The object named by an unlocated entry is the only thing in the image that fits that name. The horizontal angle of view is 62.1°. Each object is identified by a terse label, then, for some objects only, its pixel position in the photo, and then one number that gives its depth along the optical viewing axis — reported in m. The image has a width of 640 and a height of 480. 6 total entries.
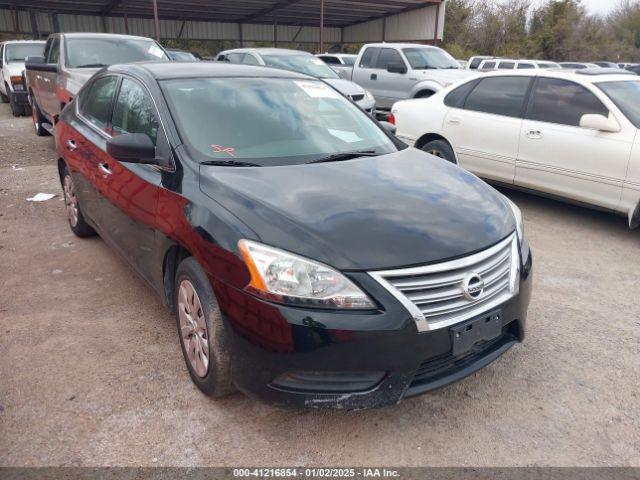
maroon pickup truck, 7.61
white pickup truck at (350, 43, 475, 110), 10.71
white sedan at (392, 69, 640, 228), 5.01
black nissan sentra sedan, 2.21
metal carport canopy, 22.23
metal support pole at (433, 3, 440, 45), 22.89
